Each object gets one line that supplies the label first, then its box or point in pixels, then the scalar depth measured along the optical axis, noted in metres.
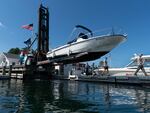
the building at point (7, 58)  27.56
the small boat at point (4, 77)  13.74
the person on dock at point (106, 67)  13.12
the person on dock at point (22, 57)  15.78
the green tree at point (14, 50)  41.09
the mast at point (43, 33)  14.60
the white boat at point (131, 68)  12.47
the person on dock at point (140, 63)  9.61
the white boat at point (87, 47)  9.68
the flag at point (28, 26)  15.20
